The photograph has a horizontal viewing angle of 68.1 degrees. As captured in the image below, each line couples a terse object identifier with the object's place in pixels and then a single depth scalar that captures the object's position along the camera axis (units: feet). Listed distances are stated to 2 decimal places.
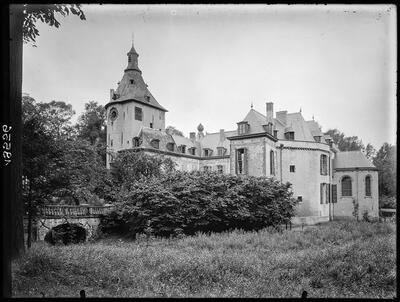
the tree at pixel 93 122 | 131.85
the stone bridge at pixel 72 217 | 52.07
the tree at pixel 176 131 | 176.02
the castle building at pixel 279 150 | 88.28
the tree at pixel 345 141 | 153.52
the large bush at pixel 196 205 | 61.05
